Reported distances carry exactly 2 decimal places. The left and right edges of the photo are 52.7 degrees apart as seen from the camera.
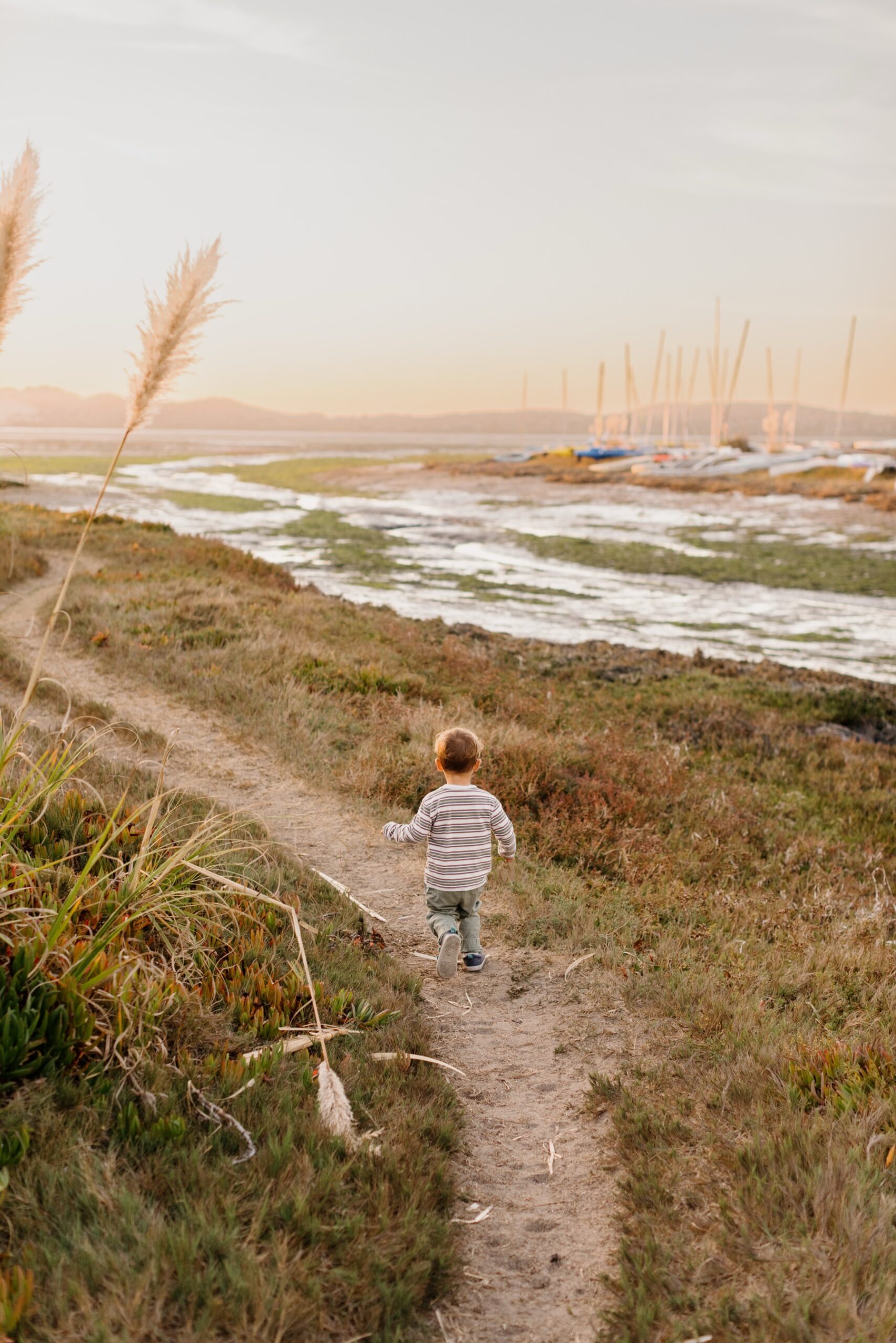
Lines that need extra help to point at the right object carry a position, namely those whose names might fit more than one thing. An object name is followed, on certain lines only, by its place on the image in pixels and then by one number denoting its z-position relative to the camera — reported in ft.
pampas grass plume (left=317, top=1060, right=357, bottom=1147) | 12.56
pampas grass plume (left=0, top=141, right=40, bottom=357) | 13.58
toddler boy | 20.27
